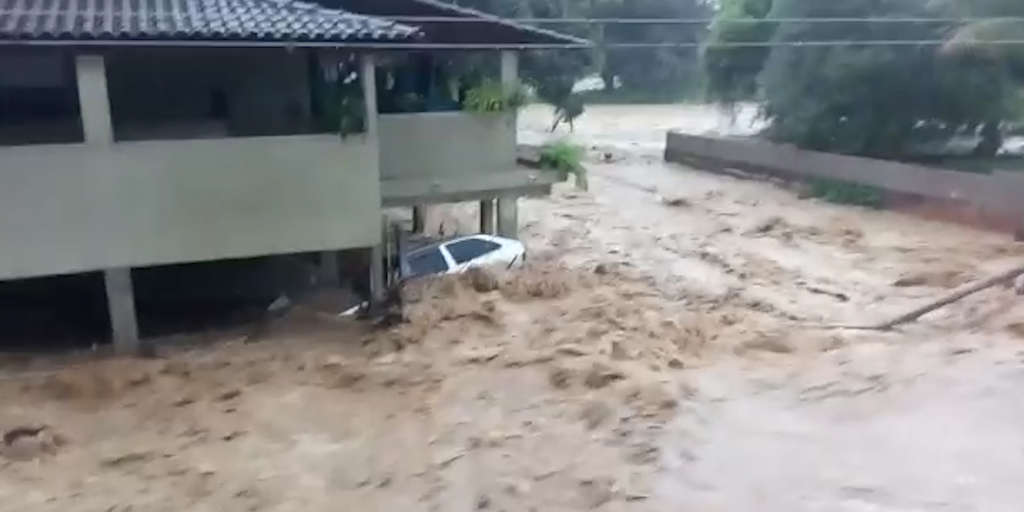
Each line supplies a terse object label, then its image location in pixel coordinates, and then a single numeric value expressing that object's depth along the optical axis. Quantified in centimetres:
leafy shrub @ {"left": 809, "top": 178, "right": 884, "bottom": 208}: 1948
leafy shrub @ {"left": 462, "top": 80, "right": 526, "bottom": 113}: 1217
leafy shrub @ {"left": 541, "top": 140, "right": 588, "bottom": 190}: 1271
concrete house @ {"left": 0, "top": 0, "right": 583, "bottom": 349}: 909
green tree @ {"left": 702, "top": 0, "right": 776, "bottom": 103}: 2414
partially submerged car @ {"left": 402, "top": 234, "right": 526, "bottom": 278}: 1191
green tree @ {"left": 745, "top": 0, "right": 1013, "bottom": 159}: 1900
